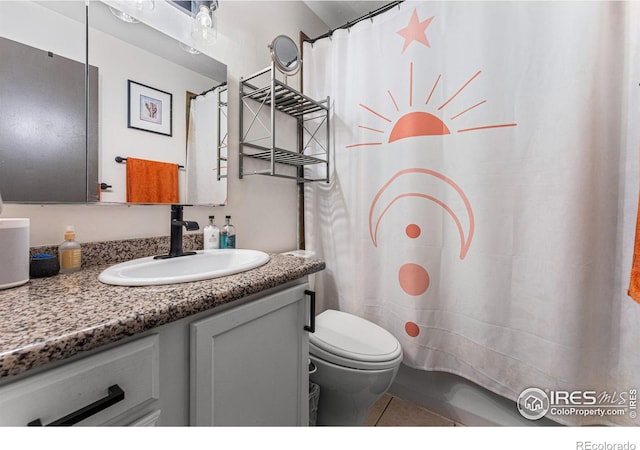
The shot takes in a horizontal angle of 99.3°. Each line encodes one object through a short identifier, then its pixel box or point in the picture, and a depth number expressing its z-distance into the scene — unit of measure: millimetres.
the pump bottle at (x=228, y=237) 1172
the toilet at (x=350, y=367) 1038
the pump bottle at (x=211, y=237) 1123
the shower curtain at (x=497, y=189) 920
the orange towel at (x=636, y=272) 871
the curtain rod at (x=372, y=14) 1282
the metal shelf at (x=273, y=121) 1296
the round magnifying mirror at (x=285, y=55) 1266
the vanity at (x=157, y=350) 396
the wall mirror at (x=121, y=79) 781
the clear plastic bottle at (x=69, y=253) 761
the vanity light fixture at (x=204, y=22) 1107
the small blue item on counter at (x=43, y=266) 693
